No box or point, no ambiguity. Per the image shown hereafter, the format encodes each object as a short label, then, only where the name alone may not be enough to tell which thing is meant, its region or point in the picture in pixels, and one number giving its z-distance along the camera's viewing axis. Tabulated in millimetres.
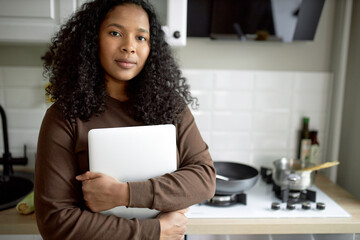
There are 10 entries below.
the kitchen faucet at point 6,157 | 1619
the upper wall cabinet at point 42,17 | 1288
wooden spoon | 1448
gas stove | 1301
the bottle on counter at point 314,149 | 1768
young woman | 865
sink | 1541
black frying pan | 1354
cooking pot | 1452
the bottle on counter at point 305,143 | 1764
